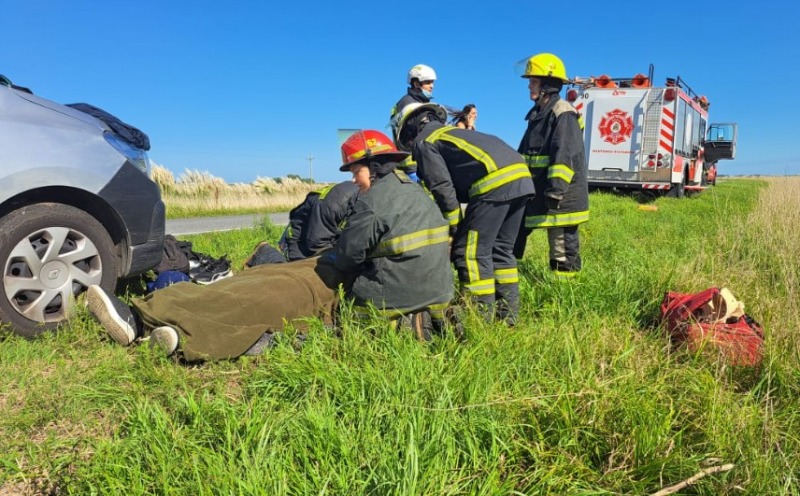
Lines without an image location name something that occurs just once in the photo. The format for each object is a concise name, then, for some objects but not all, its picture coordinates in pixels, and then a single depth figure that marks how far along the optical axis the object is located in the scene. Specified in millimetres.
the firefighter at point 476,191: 3602
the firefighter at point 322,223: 4215
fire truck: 12773
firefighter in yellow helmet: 4266
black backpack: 4420
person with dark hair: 5465
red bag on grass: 2676
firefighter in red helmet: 2996
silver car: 3070
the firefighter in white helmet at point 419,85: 5445
